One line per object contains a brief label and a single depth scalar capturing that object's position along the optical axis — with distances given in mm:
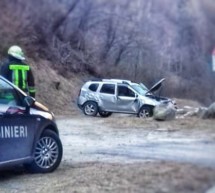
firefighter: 10469
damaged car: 24281
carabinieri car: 7926
